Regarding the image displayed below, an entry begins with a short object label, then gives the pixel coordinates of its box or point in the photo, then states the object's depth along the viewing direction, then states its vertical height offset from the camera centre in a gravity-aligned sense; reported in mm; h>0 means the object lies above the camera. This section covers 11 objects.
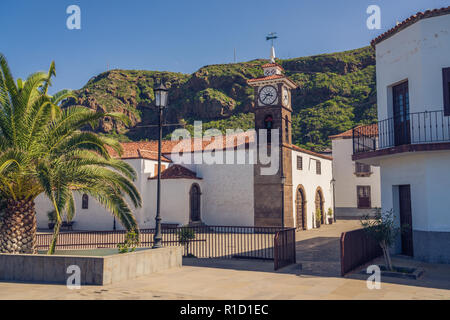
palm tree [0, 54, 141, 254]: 10438 +1016
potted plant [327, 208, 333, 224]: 35469 -2260
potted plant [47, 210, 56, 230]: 31312 -2159
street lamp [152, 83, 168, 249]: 11711 +2804
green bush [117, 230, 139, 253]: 11167 -1492
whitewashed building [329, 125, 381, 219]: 40562 +888
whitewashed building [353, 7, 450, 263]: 12586 +1923
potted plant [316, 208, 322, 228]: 32469 -2226
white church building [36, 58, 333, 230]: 28094 +759
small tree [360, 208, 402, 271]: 10781 -1205
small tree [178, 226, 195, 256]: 15359 -1803
